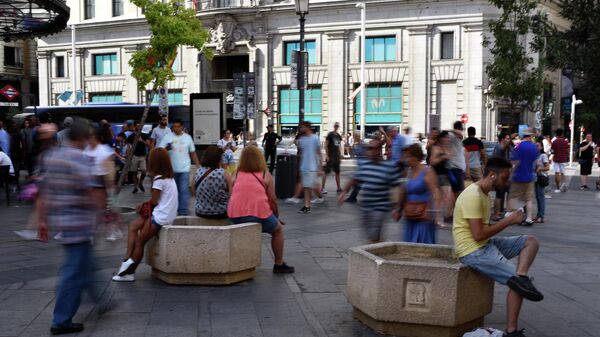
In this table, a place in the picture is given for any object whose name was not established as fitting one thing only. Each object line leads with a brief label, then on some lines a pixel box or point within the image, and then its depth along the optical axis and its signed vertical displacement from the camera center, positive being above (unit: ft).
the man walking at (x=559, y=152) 60.34 -2.20
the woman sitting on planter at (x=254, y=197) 24.09 -2.58
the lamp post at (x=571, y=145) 107.76 -2.71
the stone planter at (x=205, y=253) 22.39 -4.36
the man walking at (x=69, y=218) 17.48 -2.45
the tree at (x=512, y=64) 72.90 +7.73
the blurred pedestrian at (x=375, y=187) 24.16 -2.19
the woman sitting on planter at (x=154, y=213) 22.88 -3.00
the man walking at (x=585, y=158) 64.18 -2.90
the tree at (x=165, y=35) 53.21 +7.84
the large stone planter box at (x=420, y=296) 16.90 -4.47
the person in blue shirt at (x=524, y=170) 38.42 -2.47
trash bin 51.37 -3.73
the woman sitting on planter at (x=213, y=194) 24.76 -2.53
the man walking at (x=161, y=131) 44.99 -0.22
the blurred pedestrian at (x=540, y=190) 40.88 -3.90
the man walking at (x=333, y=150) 52.60 -1.77
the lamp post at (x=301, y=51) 56.80 +6.96
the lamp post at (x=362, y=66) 124.77 +12.24
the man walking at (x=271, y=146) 75.25 -2.09
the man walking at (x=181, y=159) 37.27 -1.81
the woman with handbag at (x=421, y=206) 22.27 -2.66
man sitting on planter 16.83 -3.10
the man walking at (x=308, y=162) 43.93 -2.32
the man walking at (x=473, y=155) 43.65 -1.79
